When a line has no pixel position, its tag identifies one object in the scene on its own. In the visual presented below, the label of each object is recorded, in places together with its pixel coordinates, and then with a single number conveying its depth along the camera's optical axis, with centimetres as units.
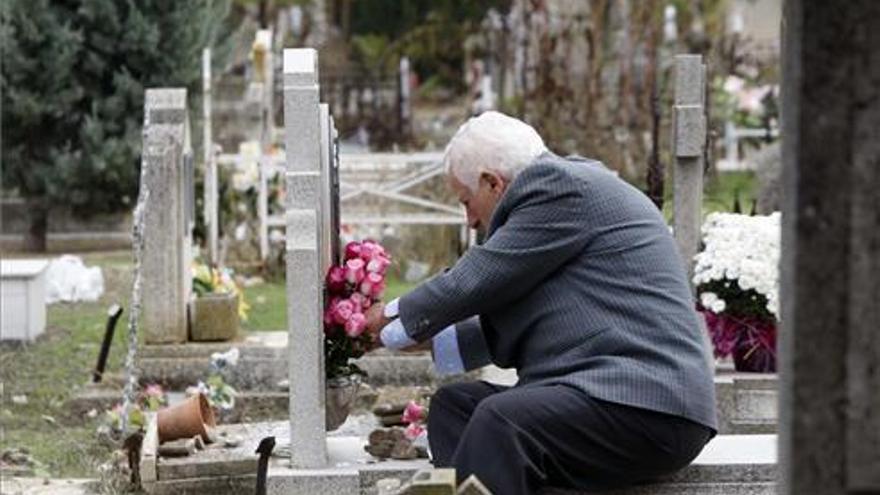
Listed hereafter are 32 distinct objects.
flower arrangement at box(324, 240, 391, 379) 936
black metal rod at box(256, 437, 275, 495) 929
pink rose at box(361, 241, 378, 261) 950
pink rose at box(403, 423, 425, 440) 952
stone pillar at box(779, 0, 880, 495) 440
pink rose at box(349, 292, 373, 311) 941
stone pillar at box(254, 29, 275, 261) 2127
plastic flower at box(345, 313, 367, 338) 931
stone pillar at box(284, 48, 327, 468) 906
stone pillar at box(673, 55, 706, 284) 1278
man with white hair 808
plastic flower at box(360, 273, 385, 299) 940
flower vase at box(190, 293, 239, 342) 1534
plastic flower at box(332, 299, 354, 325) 934
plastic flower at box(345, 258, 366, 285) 942
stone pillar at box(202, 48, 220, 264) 1997
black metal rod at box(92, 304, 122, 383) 1455
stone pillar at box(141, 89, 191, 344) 1519
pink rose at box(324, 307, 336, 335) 940
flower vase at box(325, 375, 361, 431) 960
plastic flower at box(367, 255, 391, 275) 941
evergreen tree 2326
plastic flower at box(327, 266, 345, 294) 946
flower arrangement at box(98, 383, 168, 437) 1280
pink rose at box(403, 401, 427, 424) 994
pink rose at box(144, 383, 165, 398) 1326
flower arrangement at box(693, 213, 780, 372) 1190
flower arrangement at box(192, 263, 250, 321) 1582
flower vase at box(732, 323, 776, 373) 1214
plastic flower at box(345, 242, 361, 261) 957
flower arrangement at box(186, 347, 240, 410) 1285
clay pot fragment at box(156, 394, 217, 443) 1071
